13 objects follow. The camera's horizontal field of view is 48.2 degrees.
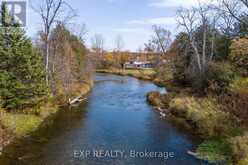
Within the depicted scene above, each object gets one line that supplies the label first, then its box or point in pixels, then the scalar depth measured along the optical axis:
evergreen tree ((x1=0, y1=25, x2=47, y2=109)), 16.70
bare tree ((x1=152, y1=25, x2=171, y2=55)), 58.50
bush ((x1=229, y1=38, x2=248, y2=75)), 15.75
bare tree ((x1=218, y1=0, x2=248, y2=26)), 17.69
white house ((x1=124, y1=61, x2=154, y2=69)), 82.79
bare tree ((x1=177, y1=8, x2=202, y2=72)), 30.99
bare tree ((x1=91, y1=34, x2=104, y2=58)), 83.50
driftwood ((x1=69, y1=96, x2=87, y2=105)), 25.50
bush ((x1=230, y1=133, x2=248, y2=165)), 11.03
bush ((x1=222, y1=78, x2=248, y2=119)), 14.69
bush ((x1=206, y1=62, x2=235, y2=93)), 22.55
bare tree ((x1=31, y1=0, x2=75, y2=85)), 22.92
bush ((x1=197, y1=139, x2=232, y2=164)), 12.14
